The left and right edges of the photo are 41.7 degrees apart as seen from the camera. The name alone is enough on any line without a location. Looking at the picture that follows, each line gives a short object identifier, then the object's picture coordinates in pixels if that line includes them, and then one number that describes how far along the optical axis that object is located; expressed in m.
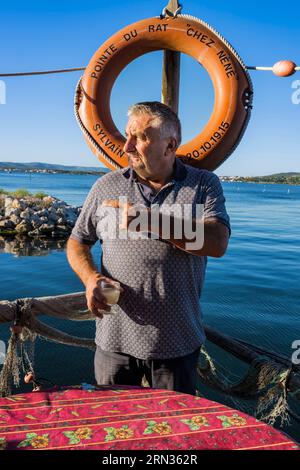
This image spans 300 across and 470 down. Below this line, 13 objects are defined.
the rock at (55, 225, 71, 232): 14.94
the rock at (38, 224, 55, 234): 14.46
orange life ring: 1.97
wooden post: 2.18
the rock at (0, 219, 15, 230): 14.50
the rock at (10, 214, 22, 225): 14.80
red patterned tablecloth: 0.99
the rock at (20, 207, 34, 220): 14.83
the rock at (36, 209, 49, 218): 15.43
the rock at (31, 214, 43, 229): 14.62
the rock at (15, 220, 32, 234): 14.34
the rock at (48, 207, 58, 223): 15.41
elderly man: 1.37
